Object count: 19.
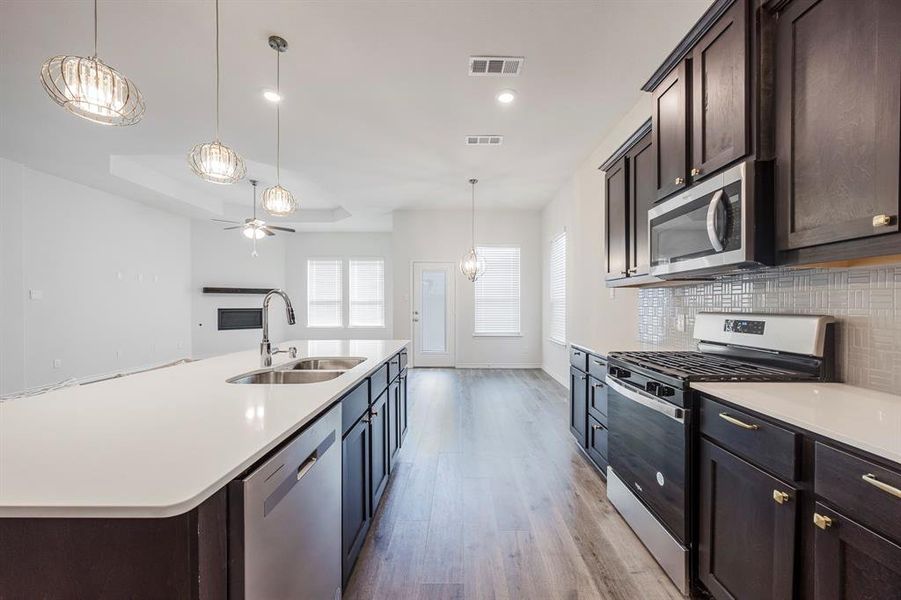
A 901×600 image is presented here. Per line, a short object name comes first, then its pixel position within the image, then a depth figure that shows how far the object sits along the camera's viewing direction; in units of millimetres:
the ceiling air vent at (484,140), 3930
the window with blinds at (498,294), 7094
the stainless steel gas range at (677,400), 1560
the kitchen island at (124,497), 688
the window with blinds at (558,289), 5859
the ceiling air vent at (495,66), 2615
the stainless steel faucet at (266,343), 2099
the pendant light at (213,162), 2305
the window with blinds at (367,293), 8820
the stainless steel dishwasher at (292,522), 836
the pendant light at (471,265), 6000
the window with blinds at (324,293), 8859
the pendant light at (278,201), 3207
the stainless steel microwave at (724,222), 1471
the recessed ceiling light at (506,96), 3059
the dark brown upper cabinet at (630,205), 2436
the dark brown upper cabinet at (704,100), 1544
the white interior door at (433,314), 7086
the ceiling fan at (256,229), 5109
